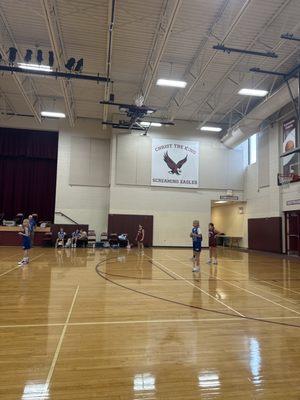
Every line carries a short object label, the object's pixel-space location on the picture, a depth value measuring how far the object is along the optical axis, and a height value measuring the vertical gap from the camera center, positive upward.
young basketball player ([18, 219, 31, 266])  10.85 -0.40
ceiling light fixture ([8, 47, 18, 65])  11.76 +6.34
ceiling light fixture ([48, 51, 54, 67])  12.24 +6.43
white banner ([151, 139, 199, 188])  21.62 +4.63
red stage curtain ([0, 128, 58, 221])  22.53 +4.10
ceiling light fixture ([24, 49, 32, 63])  12.14 +6.52
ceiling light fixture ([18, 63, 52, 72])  11.93 +6.03
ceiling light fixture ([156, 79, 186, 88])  13.48 +6.22
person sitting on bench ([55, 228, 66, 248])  19.36 -0.38
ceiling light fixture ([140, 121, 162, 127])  18.68 +6.55
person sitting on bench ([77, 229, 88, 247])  19.64 -0.48
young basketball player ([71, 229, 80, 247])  19.42 -0.36
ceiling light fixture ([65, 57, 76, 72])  12.32 +6.31
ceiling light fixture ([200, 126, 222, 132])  19.83 +6.41
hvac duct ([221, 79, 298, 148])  14.57 +6.13
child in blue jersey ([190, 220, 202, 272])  9.98 -0.29
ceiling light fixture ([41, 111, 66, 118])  18.38 +6.60
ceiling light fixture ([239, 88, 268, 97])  14.33 +6.30
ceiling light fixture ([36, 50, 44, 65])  12.17 +6.52
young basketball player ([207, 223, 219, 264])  11.93 -0.28
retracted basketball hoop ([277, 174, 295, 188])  16.60 +2.88
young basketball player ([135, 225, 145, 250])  18.38 -0.33
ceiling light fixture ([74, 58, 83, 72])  12.36 +6.29
